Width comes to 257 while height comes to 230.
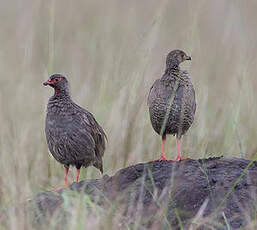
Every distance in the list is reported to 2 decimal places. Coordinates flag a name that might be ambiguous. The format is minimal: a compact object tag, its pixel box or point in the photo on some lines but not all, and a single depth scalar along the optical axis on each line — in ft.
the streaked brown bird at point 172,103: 47.11
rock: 36.86
